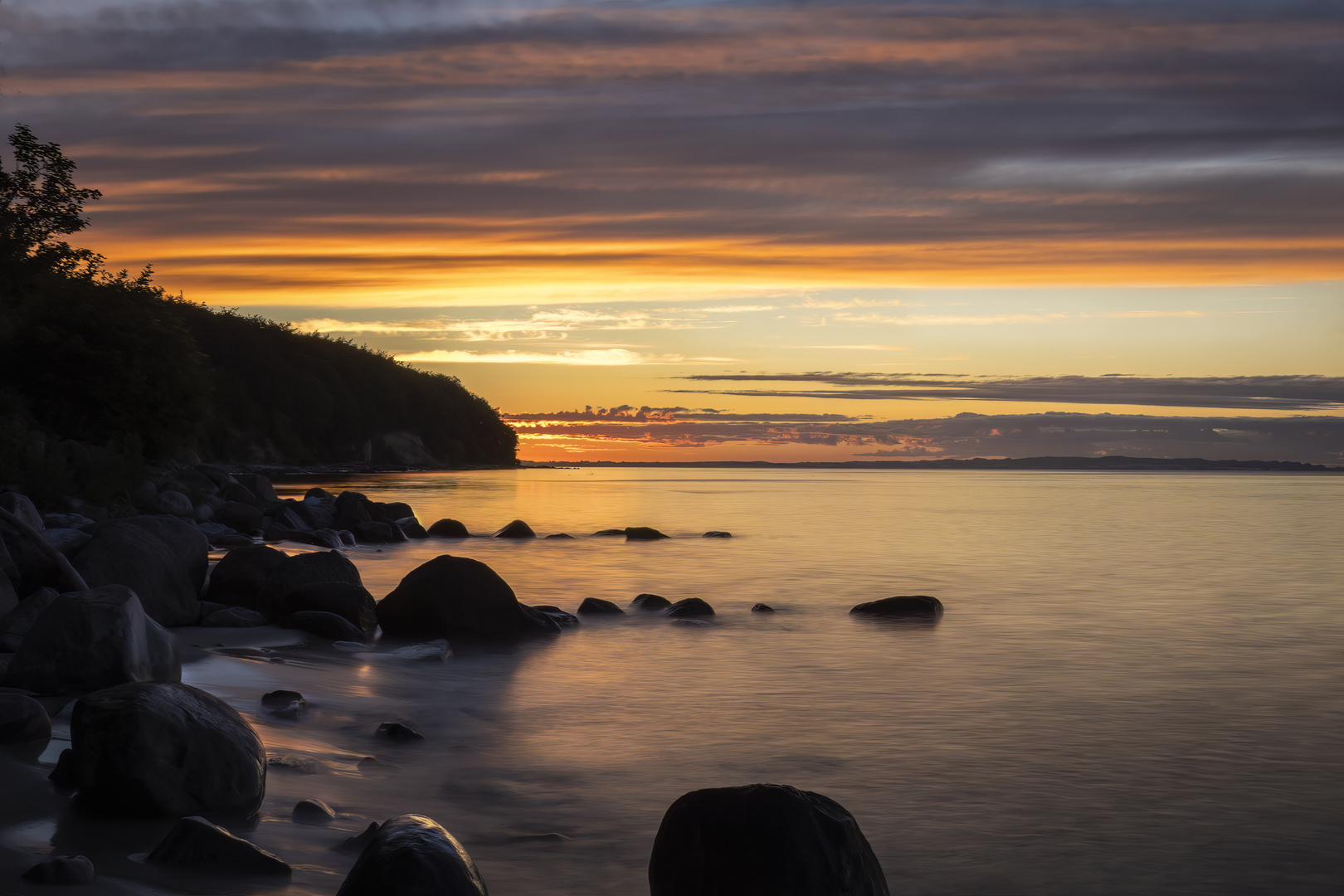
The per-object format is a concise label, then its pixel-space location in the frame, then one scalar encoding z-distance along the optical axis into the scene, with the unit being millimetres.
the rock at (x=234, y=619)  13062
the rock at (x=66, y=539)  12422
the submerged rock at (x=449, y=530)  33625
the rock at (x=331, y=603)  13727
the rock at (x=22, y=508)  14336
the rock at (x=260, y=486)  37812
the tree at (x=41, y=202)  32750
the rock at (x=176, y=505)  27609
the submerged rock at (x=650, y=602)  17719
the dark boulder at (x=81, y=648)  7730
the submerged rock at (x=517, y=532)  34125
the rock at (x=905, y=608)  17859
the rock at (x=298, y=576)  13766
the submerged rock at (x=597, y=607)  16844
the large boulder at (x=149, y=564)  11773
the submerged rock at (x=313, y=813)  6219
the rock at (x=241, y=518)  28609
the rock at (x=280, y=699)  9258
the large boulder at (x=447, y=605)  13852
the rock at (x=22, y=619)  9031
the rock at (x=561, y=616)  15492
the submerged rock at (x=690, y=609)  17031
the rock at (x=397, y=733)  8875
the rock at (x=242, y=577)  14227
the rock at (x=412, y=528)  33031
